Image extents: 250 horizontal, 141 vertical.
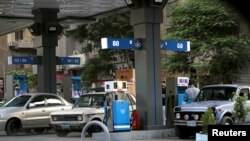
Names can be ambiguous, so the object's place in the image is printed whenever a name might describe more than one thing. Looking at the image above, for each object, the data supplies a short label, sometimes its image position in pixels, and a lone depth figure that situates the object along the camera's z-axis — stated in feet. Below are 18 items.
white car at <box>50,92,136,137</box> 57.67
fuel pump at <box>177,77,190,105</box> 61.87
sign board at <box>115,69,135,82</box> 105.09
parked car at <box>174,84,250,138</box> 52.54
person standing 62.39
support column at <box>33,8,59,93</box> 84.69
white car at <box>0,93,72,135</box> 65.81
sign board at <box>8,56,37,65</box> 83.25
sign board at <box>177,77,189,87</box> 62.18
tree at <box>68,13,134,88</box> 112.68
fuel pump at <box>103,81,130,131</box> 54.65
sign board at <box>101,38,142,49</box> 56.39
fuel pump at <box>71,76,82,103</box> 96.41
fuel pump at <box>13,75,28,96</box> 92.48
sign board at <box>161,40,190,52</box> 62.13
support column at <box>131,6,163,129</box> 58.65
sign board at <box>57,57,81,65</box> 88.69
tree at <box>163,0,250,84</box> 89.66
